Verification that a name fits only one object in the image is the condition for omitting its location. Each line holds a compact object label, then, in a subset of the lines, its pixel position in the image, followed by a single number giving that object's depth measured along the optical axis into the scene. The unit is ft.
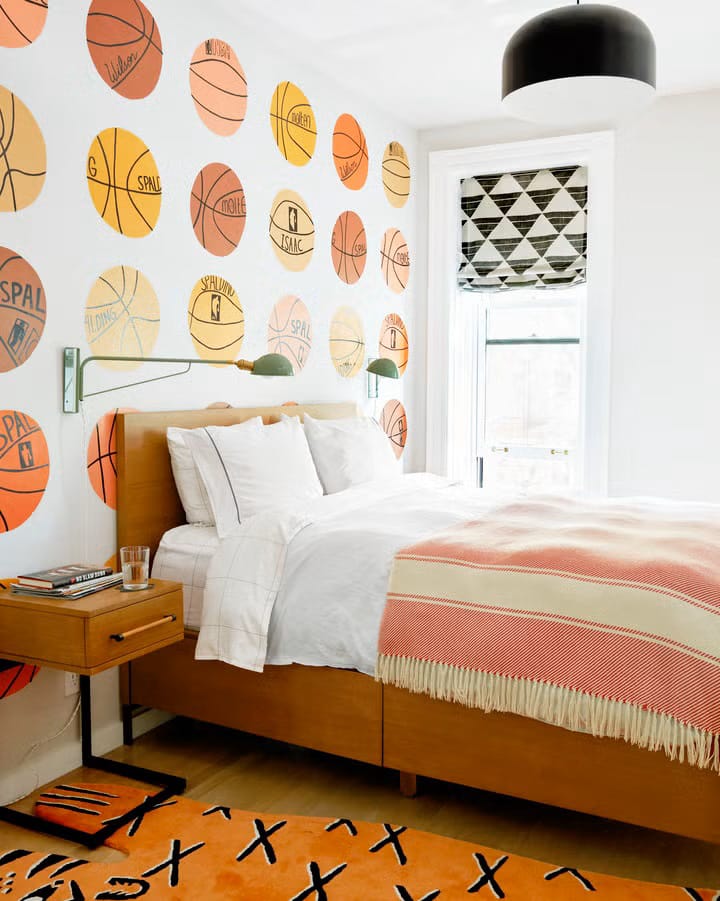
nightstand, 7.12
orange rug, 6.47
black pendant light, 7.50
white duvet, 7.94
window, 15.53
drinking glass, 7.78
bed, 6.75
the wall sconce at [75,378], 8.50
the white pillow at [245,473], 9.30
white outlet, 8.63
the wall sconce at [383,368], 12.82
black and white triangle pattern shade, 14.92
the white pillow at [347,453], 11.29
